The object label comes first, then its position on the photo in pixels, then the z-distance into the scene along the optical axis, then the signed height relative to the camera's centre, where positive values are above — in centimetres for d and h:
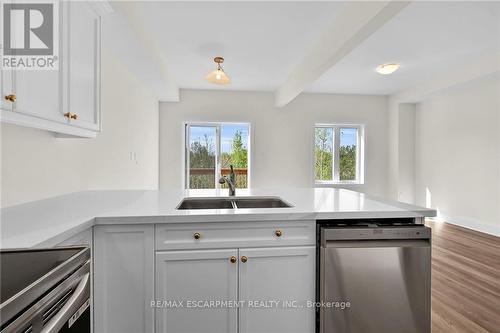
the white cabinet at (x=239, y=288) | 125 -66
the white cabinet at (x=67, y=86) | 98 +37
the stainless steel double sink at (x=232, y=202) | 183 -29
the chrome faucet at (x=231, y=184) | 191 -15
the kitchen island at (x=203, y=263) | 120 -51
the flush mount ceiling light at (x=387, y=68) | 361 +146
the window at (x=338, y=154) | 540 +25
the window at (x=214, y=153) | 516 +25
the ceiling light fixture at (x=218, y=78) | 307 +110
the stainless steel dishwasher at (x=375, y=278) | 129 -60
